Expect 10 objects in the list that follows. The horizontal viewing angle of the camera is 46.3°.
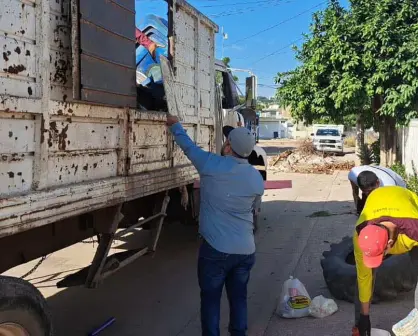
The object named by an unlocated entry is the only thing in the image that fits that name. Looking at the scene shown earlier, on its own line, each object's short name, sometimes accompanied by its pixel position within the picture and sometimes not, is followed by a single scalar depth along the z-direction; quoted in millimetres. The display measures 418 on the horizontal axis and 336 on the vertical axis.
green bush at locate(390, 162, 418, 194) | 9409
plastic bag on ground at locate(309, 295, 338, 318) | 4223
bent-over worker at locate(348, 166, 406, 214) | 3842
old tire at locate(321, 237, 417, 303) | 4367
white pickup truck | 28359
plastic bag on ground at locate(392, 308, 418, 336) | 3178
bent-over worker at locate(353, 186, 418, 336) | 3076
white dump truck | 2447
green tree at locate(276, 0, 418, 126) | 10984
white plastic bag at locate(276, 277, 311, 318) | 4270
